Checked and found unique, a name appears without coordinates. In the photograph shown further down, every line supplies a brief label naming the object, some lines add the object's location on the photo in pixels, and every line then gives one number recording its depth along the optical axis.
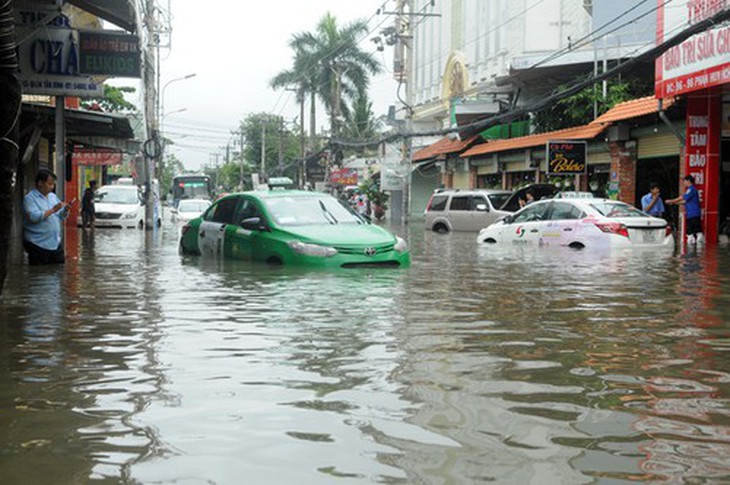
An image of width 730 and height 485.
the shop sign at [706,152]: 22.69
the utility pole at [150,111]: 33.22
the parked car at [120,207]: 33.22
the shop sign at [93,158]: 38.50
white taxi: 18.17
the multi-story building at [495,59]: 34.56
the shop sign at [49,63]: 13.72
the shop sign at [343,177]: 68.31
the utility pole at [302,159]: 63.41
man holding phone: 12.81
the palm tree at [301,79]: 59.56
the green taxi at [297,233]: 12.94
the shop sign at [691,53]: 19.55
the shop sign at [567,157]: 27.27
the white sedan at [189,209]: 41.91
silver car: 30.77
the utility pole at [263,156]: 86.31
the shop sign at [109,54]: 14.01
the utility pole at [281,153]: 76.12
